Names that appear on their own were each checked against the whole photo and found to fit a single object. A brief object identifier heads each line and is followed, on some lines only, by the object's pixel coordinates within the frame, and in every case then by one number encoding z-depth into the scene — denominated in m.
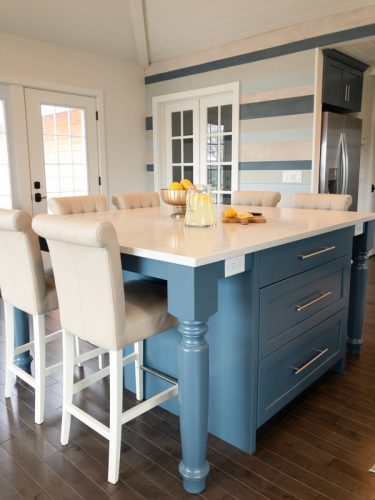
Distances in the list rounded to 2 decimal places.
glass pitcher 1.91
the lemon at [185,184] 2.40
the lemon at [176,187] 2.39
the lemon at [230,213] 2.16
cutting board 2.15
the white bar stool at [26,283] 1.79
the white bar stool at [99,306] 1.43
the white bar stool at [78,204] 2.79
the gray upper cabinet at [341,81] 4.19
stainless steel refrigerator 4.26
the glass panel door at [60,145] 4.61
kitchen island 1.42
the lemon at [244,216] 2.13
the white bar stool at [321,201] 2.83
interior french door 4.88
